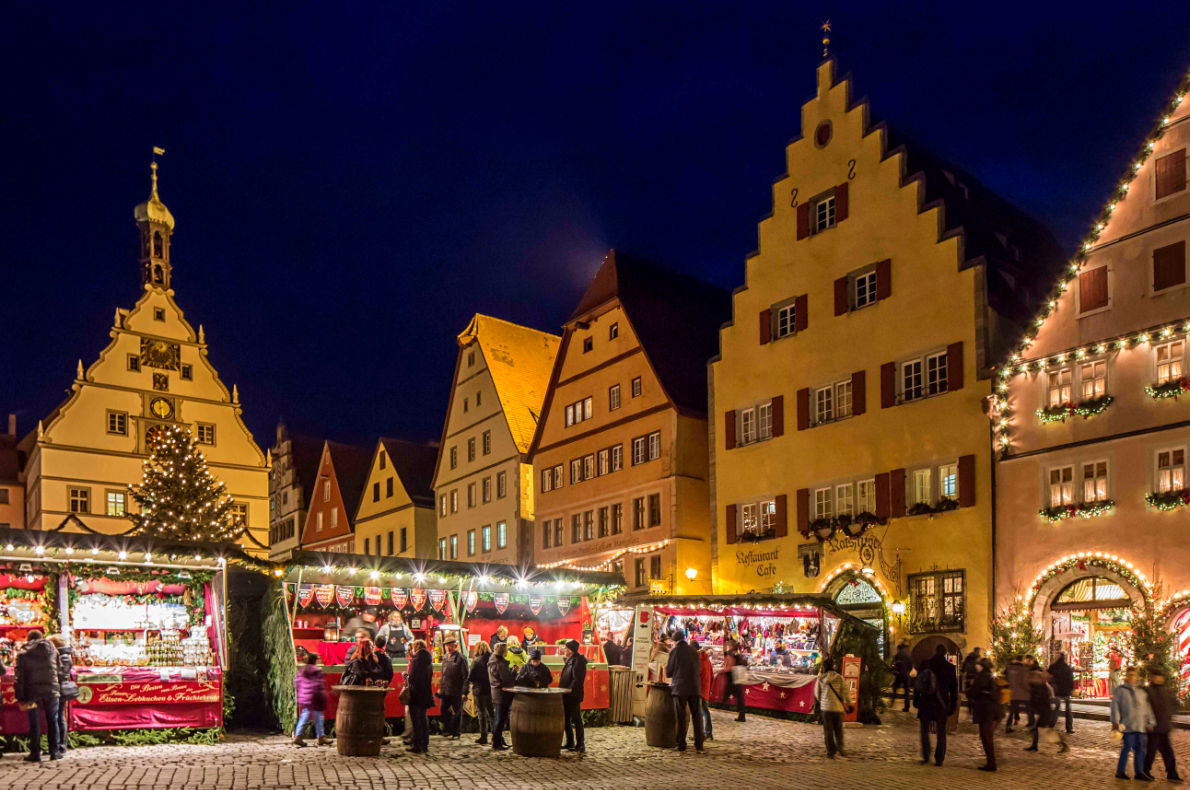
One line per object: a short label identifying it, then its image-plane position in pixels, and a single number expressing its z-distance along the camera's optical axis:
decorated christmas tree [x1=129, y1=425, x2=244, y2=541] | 42.56
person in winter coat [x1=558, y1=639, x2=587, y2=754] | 16.34
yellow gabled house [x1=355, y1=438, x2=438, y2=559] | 52.84
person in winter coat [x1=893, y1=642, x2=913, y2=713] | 24.33
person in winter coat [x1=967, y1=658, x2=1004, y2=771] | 14.71
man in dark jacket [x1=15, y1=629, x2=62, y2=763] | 14.62
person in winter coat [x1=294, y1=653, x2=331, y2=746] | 16.69
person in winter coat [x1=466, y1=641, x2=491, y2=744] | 18.42
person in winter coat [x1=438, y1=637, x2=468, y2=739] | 18.38
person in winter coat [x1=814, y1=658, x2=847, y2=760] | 15.94
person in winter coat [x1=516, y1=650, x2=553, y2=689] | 16.16
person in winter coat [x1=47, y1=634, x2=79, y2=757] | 15.09
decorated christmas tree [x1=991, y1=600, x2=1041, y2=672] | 25.77
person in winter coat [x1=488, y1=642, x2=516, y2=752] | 16.55
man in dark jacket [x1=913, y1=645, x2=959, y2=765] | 15.19
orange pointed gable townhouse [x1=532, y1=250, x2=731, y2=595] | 36.94
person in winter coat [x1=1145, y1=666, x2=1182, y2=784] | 13.93
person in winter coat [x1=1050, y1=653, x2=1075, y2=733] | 19.84
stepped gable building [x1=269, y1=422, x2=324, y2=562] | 66.25
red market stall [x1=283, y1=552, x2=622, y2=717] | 19.48
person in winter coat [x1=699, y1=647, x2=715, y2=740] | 18.69
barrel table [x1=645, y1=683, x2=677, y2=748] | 16.89
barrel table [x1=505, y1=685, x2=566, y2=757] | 15.59
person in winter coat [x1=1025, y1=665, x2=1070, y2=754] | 17.30
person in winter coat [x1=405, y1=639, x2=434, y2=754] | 16.05
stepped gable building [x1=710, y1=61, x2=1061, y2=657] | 28.31
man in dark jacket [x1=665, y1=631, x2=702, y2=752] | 16.17
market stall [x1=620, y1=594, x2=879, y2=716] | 22.23
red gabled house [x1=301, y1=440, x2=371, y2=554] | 59.69
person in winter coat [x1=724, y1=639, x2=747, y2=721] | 23.09
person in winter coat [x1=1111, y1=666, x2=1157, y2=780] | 13.93
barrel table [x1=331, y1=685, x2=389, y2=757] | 15.48
